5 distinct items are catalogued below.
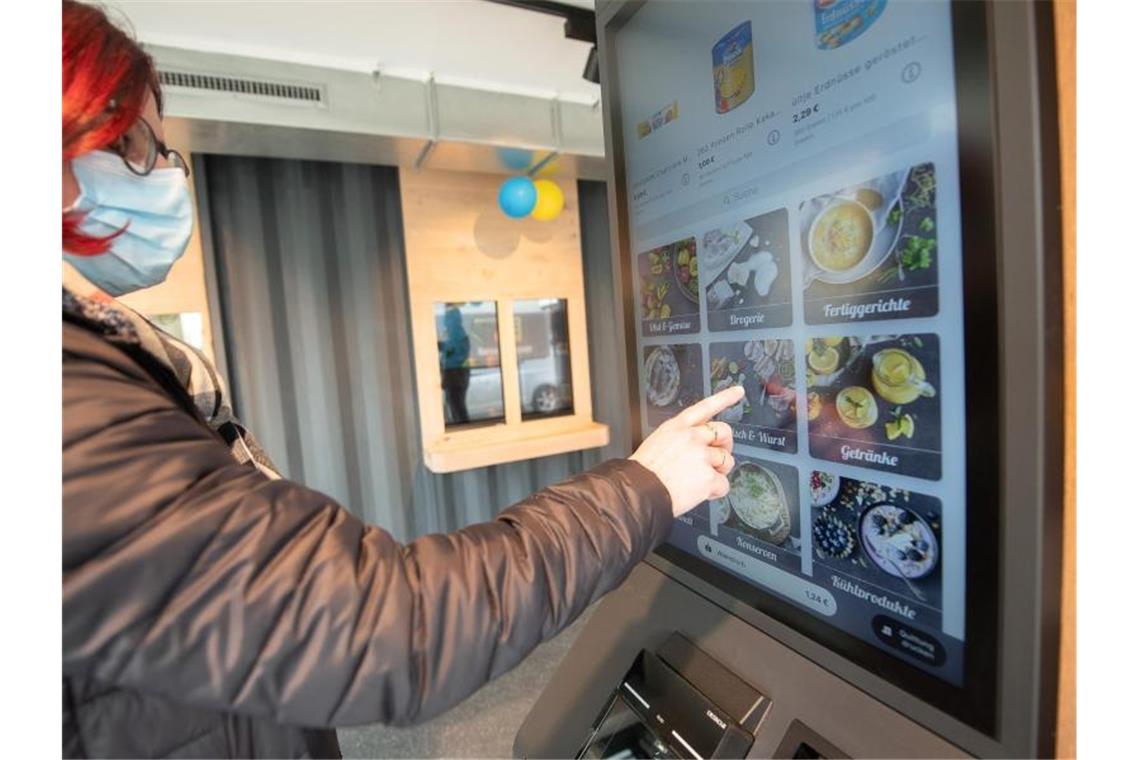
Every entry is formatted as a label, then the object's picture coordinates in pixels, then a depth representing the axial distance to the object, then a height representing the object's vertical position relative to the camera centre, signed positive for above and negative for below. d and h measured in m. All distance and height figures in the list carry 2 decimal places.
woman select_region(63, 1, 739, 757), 0.44 -0.19
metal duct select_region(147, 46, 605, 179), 2.03 +1.04
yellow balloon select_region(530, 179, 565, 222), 3.12 +0.88
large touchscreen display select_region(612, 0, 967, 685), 0.56 +0.06
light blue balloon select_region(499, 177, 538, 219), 2.93 +0.86
